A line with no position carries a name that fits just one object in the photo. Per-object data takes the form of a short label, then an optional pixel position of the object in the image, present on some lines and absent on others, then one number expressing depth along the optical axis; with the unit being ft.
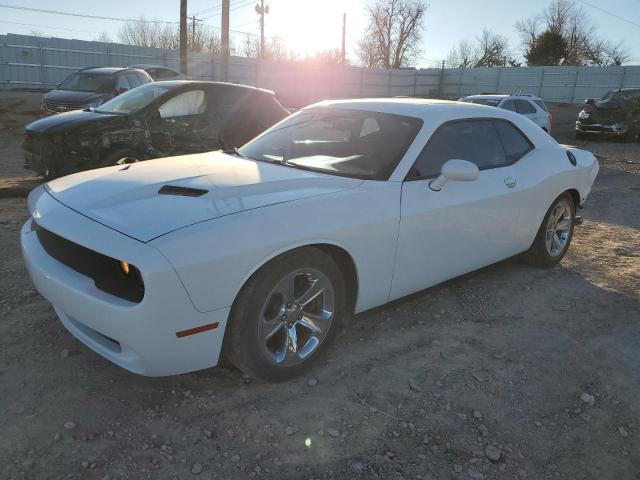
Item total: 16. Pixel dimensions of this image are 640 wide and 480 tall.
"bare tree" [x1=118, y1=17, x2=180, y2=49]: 200.44
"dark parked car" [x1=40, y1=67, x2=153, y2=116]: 39.83
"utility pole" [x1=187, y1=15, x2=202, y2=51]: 195.99
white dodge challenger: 8.14
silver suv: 44.92
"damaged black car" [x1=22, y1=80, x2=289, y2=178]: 21.97
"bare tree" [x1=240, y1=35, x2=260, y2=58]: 210.59
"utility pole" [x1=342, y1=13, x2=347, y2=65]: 180.65
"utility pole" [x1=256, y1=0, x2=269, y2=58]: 168.49
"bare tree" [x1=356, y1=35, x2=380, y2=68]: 216.13
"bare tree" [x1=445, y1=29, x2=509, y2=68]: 207.92
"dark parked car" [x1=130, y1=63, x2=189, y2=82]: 52.16
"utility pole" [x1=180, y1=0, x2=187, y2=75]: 64.64
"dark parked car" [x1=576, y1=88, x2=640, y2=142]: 58.44
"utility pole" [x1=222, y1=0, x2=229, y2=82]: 59.88
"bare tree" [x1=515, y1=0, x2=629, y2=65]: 164.25
